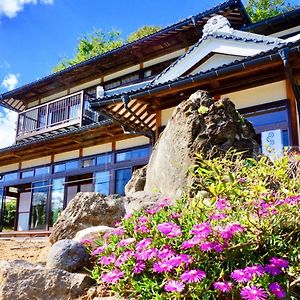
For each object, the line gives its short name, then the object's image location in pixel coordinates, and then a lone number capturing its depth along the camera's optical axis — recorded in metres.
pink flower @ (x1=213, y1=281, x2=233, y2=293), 2.09
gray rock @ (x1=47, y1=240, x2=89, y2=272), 3.28
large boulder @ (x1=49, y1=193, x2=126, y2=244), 5.25
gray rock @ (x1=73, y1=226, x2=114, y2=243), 3.69
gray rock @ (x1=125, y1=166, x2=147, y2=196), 6.56
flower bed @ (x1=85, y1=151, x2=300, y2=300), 2.23
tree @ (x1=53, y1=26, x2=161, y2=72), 26.86
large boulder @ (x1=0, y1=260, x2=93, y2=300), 3.01
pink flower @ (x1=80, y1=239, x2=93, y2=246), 3.56
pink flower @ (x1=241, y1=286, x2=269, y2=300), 1.96
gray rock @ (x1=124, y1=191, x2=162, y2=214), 4.44
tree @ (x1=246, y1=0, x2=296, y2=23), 20.84
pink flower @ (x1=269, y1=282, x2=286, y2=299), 2.06
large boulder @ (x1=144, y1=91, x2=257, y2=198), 4.48
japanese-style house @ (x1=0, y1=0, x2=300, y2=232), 7.38
